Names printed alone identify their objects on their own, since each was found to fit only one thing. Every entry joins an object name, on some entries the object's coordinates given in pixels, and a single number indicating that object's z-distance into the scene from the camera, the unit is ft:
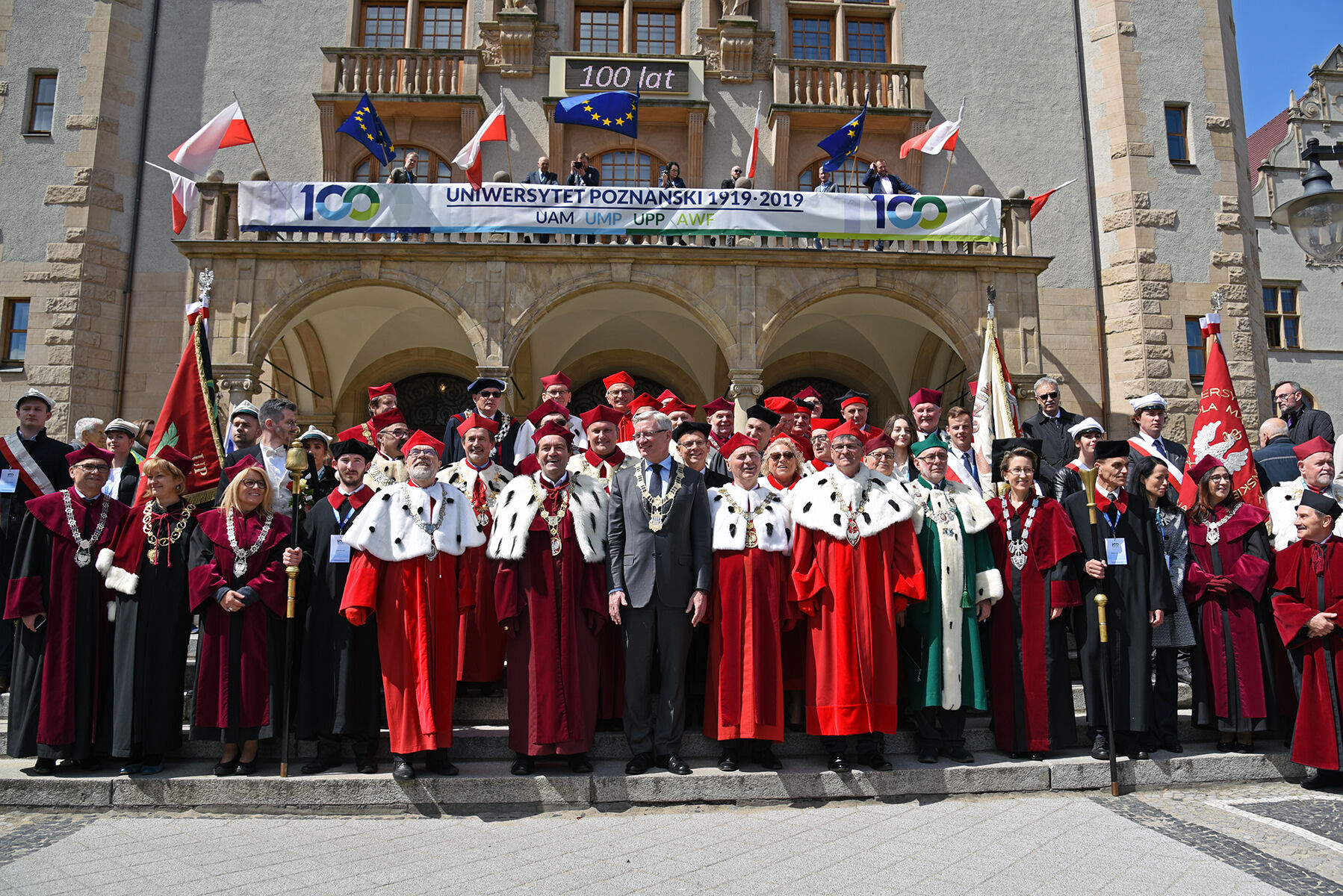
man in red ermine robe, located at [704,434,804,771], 17.60
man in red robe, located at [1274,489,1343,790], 18.02
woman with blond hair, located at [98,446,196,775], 17.67
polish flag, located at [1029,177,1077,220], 44.73
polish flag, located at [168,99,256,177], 40.45
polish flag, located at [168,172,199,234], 42.73
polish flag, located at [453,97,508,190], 44.06
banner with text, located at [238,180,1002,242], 40.16
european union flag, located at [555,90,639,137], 45.24
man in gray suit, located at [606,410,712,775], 17.62
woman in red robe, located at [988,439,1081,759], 18.72
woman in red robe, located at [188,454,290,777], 17.48
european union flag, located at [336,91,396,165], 44.80
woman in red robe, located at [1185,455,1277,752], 19.40
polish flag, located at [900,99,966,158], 44.78
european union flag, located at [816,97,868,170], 44.93
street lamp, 16.98
